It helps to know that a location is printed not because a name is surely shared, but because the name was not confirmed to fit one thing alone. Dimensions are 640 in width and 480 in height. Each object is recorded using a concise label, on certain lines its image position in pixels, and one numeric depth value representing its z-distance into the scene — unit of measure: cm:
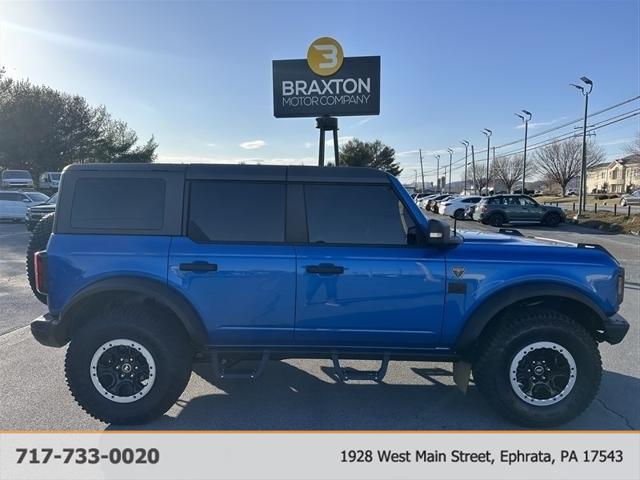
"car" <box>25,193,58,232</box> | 1461
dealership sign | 893
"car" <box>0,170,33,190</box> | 2772
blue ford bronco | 304
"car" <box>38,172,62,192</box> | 3242
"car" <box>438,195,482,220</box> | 2552
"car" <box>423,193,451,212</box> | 3315
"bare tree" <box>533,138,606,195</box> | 6675
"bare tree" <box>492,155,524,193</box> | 7507
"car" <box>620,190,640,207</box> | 4116
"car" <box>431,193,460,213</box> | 3172
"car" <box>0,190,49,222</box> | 1806
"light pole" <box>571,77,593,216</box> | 2128
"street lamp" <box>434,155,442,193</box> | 8638
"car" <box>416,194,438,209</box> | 3730
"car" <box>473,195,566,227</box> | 2089
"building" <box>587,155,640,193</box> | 7712
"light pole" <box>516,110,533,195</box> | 3618
